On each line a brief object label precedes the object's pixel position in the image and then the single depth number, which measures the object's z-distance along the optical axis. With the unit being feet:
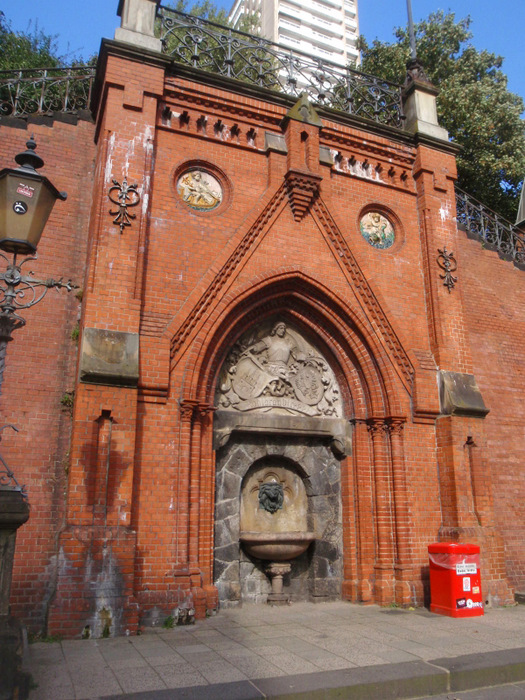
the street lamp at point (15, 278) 14.20
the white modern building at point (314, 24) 152.05
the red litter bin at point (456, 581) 26.16
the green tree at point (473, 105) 57.62
